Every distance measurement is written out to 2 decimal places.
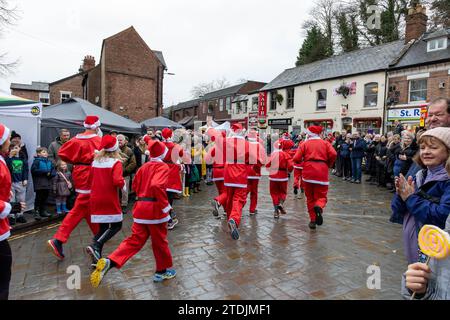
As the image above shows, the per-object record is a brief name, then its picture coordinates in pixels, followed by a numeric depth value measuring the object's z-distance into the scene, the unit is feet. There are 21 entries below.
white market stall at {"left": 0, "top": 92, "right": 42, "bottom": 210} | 22.50
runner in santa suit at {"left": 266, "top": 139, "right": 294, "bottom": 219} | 22.48
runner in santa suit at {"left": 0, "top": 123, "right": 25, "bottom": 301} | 8.48
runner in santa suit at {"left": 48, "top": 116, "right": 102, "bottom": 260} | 14.58
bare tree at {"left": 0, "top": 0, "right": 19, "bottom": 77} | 46.96
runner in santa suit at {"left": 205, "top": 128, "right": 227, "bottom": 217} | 20.35
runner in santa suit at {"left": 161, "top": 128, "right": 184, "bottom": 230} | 19.27
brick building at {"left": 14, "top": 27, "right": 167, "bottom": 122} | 87.56
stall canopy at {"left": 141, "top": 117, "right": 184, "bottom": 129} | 53.82
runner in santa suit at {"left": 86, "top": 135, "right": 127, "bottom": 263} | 13.41
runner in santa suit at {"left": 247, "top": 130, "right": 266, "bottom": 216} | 20.57
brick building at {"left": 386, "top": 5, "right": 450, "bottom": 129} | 57.67
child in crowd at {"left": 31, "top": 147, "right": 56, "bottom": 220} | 21.84
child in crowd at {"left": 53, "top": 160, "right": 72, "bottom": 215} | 22.75
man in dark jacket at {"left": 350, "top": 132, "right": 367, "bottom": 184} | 39.68
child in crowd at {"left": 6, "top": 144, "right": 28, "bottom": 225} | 20.63
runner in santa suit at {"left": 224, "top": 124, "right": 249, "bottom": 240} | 18.08
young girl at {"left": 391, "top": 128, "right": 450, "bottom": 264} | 6.86
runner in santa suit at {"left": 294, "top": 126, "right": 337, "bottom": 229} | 19.34
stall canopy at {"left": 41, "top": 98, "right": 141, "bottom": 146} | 28.55
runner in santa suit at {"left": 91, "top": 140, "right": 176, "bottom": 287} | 11.82
